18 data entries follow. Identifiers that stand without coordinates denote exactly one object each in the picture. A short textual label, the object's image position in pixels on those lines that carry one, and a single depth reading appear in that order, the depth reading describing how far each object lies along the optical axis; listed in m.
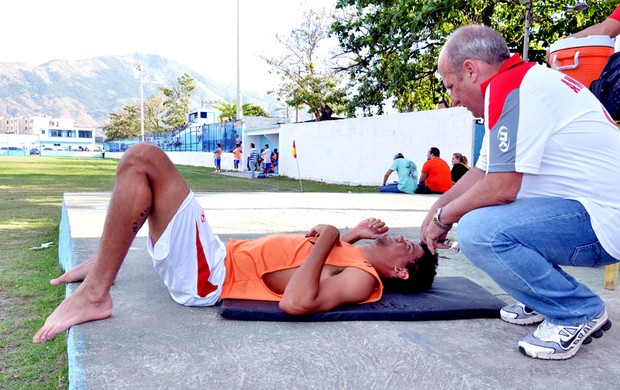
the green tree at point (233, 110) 49.93
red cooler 3.27
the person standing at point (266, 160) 22.28
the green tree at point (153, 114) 75.62
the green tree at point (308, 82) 31.22
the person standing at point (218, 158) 26.30
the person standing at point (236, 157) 26.57
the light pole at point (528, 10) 11.04
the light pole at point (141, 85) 54.24
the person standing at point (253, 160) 20.69
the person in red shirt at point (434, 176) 11.01
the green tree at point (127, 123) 79.75
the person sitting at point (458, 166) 11.15
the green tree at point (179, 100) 67.50
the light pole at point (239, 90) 31.15
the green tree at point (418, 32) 14.05
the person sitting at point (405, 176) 11.09
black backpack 2.92
